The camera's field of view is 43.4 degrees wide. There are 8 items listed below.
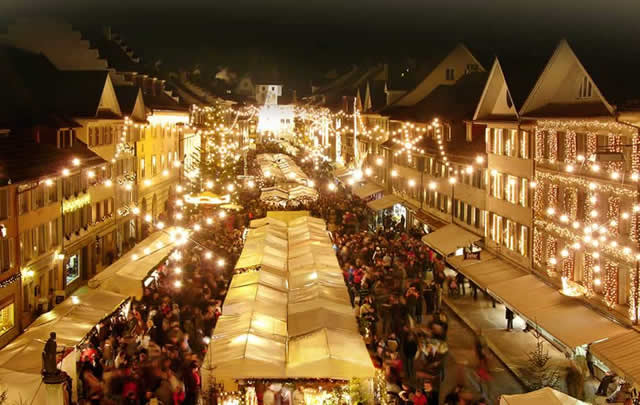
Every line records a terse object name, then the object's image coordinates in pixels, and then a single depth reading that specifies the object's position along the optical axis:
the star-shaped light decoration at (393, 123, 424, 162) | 43.12
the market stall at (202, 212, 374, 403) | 14.57
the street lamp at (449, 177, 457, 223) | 36.12
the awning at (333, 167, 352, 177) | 67.25
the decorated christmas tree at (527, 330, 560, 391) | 17.92
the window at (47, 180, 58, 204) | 28.57
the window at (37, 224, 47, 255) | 27.22
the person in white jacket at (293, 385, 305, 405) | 14.63
